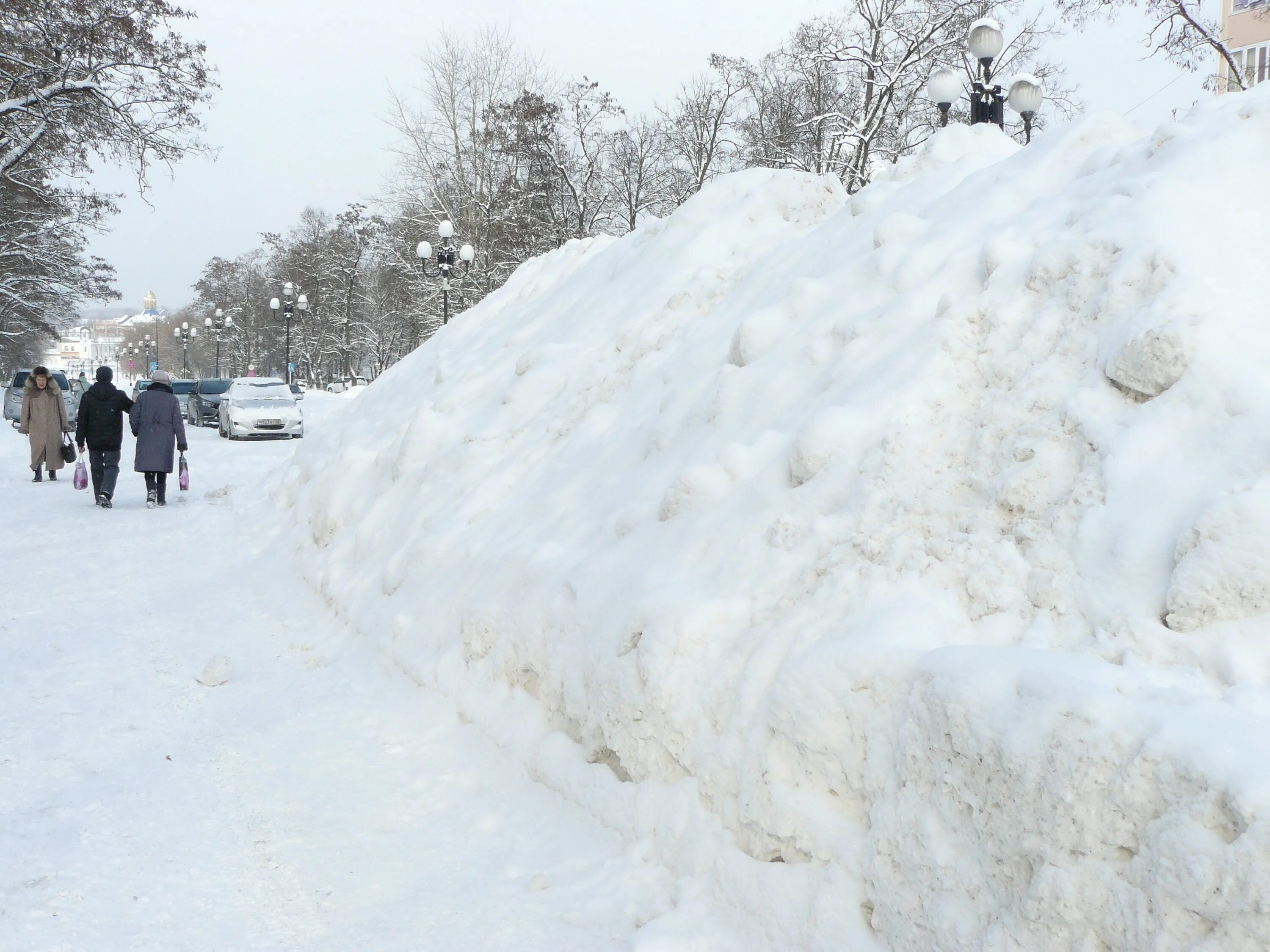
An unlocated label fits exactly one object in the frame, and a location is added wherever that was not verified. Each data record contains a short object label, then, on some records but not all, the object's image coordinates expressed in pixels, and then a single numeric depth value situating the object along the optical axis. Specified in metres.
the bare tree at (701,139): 33.88
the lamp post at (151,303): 161.38
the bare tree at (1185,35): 18.30
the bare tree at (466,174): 33.81
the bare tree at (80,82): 14.23
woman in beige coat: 13.27
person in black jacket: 11.29
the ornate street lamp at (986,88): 12.84
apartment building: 30.33
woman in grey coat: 11.23
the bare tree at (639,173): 35.47
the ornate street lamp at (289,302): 41.72
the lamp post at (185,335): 65.12
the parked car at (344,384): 47.50
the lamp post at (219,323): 60.53
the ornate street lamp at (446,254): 22.97
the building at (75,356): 161.62
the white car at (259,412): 21.27
